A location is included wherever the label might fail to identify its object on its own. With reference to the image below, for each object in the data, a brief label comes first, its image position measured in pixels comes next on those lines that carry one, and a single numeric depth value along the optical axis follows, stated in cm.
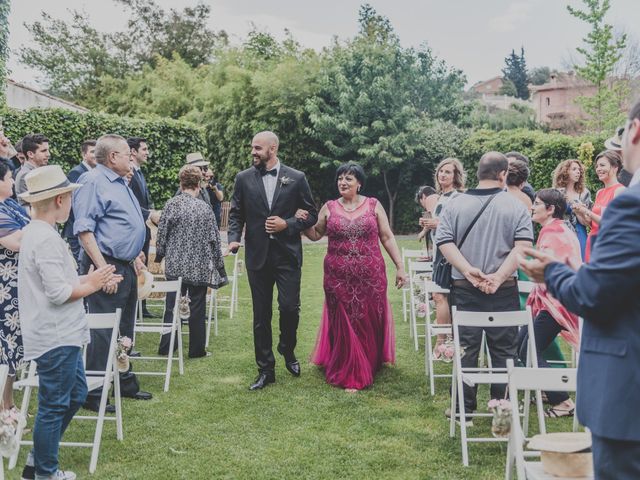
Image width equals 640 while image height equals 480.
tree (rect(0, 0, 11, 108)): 1333
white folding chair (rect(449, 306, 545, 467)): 477
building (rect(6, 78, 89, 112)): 2045
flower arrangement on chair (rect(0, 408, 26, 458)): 377
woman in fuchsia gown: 675
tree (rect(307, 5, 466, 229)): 2484
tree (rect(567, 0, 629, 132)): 2616
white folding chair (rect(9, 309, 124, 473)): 468
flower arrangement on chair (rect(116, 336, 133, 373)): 548
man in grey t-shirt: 527
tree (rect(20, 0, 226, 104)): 4597
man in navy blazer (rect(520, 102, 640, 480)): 221
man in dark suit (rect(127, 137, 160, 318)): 838
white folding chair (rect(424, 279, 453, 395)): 635
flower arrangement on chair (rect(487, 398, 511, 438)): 374
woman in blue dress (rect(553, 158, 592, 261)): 813
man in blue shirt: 572
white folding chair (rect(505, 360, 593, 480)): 350
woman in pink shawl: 541
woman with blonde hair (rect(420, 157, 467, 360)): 723
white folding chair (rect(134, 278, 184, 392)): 690
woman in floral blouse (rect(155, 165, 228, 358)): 793
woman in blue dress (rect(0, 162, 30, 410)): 488
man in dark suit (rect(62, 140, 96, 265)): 776
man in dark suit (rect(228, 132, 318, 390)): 665
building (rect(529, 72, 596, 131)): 4522
